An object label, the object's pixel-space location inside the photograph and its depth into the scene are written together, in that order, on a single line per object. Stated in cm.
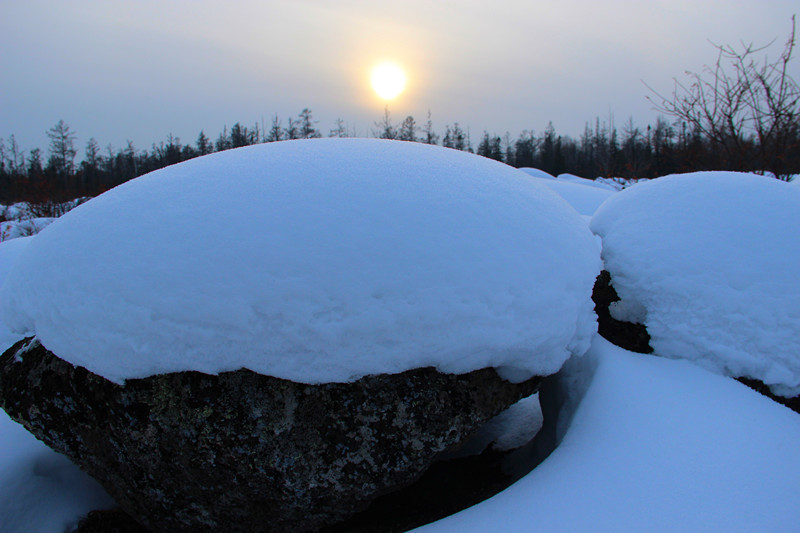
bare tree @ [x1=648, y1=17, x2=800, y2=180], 559
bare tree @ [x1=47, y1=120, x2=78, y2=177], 3988
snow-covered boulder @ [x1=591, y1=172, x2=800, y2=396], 184
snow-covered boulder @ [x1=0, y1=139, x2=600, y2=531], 136
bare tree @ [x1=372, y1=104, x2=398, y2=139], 3504
